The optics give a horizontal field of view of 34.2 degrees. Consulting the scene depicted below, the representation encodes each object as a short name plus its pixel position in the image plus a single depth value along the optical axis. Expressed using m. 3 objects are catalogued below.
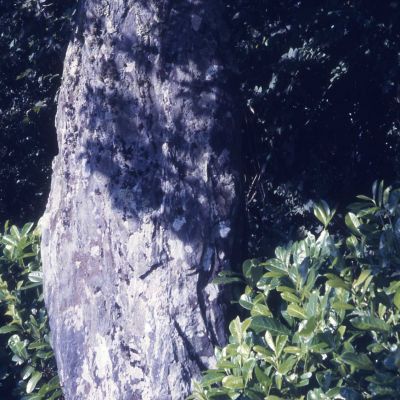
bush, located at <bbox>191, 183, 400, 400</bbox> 2.45
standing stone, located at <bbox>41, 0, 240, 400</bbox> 3.18
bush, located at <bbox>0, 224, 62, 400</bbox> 3.69
